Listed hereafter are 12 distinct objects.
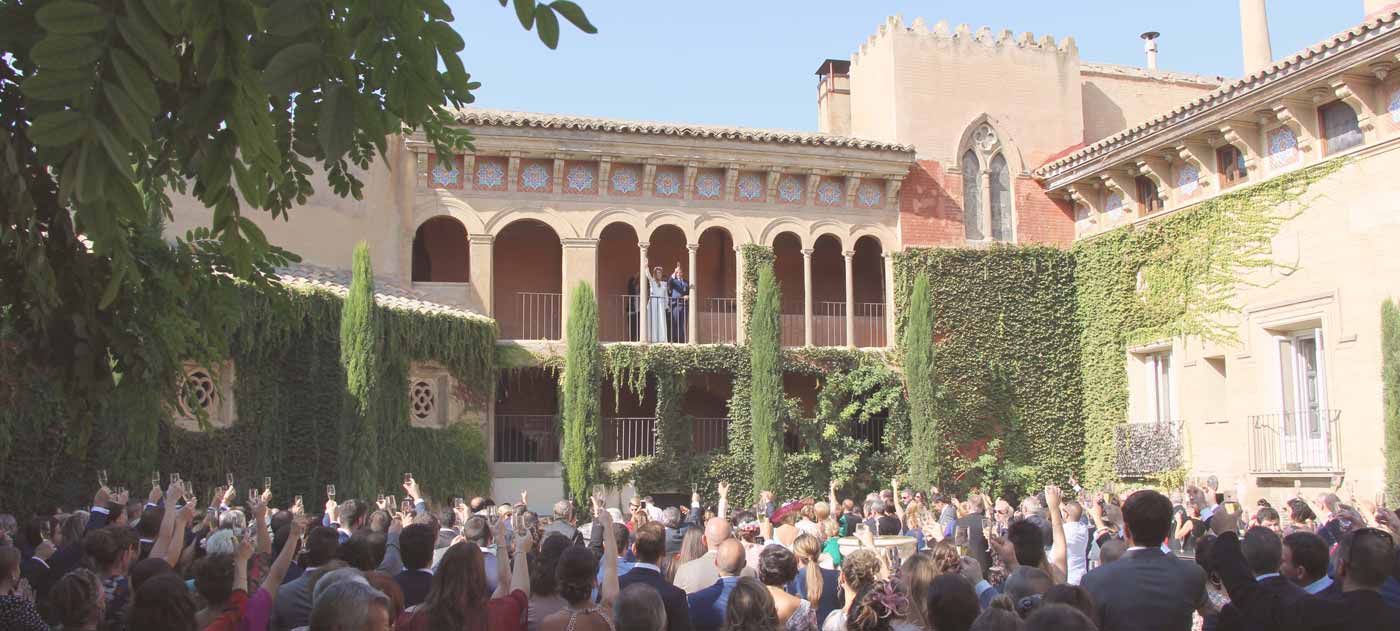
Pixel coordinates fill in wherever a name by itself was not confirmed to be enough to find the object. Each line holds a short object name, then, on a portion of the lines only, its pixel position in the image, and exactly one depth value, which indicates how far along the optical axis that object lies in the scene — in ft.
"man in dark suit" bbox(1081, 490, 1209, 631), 17.54
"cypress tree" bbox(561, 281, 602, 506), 77.97
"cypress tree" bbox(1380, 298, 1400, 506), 59.98
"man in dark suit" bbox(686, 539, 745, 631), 22.08
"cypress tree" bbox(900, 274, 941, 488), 82.33
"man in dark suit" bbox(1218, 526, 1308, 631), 19.58
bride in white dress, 84.79
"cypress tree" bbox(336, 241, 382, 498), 67.31
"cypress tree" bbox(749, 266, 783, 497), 80.79
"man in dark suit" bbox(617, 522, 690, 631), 20.43
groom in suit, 85.97
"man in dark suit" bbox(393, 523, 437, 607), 21.35
